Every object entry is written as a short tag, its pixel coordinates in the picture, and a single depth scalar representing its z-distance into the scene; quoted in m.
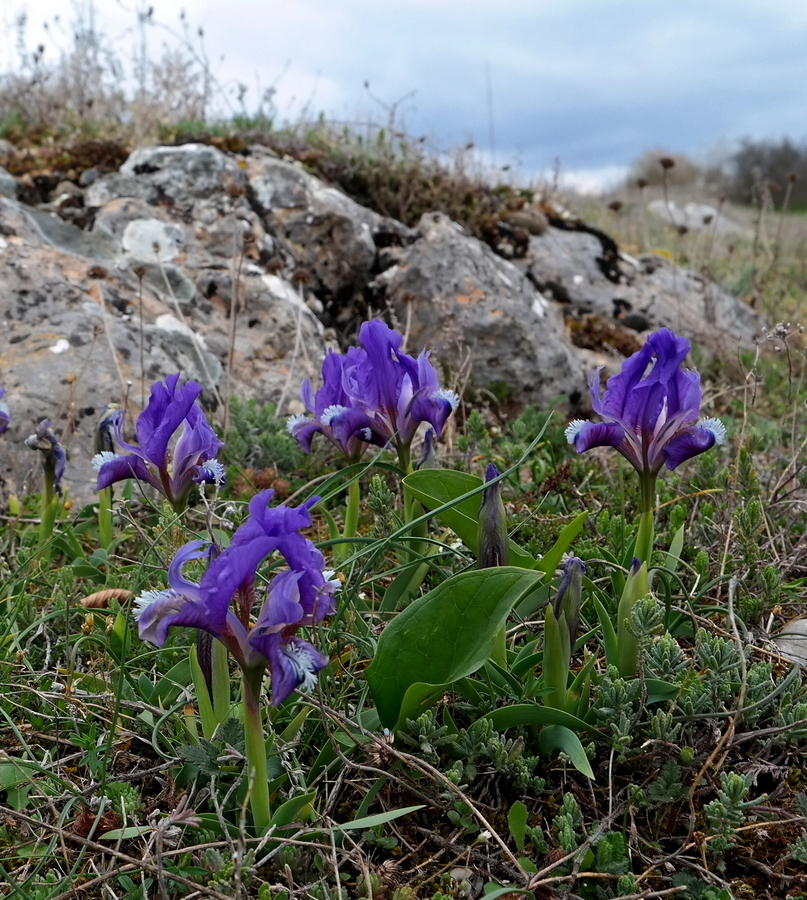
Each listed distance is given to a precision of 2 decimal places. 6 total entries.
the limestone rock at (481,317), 0.75
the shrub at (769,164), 15.86
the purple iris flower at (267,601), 0.24
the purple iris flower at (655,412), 0.35
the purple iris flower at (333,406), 0.40
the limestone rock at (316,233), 0.85
